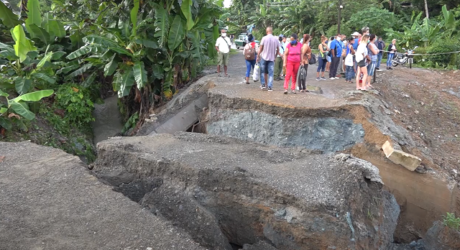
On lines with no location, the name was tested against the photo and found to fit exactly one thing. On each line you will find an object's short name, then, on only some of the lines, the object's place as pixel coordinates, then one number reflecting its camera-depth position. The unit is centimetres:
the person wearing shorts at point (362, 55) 837
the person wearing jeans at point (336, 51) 1042
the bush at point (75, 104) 966
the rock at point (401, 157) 643
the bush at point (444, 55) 1603
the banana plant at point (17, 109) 700
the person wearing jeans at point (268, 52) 820
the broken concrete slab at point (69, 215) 318
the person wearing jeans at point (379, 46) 1240
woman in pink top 803
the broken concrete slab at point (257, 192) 427
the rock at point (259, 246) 407
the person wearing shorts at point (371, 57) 873
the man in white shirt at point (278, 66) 1052
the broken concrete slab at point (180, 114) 916
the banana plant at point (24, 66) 773
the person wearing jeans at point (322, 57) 1050
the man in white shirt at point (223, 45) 1003
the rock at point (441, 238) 609
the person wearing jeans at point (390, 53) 1401
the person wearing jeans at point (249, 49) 959
